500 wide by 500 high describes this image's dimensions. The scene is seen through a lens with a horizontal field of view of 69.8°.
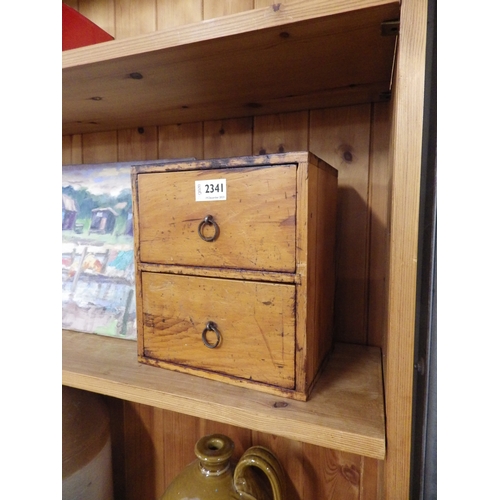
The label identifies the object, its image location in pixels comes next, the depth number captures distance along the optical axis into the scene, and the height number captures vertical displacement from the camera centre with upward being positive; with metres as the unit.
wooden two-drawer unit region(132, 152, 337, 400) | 0.51 -0.05
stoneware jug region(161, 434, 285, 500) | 0.68 -0.47
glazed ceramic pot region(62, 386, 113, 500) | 0.75 -0.47
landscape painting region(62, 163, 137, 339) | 0.80 -0.04
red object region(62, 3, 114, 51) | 0.70 +0.42
